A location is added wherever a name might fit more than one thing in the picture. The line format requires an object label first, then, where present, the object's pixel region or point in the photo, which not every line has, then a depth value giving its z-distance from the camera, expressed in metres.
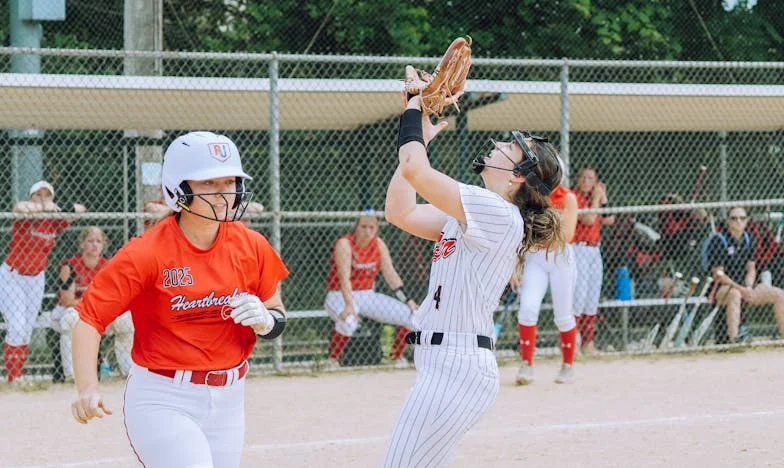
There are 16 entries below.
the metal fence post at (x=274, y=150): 18.25
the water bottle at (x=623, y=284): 22.31
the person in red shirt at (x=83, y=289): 18.11
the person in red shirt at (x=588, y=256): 20.19
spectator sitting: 21.72
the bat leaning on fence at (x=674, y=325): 21.92
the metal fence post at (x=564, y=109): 19.68
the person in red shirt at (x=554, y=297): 16.53
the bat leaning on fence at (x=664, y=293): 21.84
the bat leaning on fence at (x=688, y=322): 21.80
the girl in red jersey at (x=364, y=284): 19.75
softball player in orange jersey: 6.85
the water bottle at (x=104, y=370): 18.42
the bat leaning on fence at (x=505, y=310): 20.91
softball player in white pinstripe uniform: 7.05
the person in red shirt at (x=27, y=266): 17.83
